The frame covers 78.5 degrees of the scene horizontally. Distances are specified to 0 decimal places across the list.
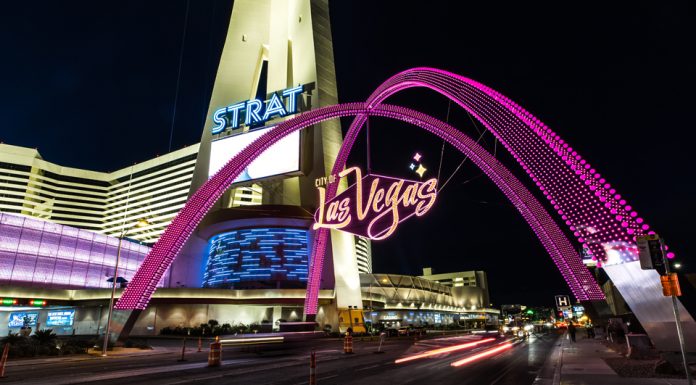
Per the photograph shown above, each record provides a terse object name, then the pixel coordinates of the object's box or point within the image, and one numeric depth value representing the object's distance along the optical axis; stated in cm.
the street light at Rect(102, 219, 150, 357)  2625
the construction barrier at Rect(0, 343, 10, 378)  1455
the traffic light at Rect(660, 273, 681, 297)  1010
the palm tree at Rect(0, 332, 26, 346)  2664
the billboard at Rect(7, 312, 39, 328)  5112
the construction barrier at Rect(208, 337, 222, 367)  1845
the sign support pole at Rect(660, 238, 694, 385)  979
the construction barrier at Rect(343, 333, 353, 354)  2547
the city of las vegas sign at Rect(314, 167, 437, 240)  3559
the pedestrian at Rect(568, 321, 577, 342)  3423
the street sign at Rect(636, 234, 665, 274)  1059
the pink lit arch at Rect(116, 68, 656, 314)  1738
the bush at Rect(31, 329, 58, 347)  2718
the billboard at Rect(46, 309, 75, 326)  5366
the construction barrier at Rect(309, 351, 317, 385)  1105
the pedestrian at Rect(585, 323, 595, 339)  4409
